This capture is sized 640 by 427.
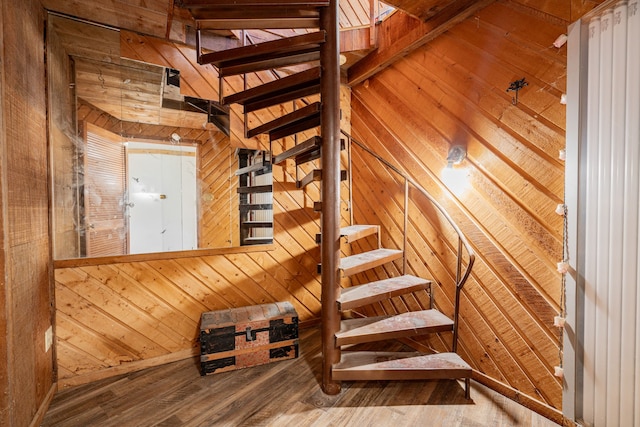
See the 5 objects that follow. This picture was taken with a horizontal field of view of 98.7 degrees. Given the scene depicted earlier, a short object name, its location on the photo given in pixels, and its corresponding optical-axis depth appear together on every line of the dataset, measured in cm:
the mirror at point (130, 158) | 204
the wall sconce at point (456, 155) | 206
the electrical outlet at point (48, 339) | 183
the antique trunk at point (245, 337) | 217
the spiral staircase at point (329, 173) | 173
